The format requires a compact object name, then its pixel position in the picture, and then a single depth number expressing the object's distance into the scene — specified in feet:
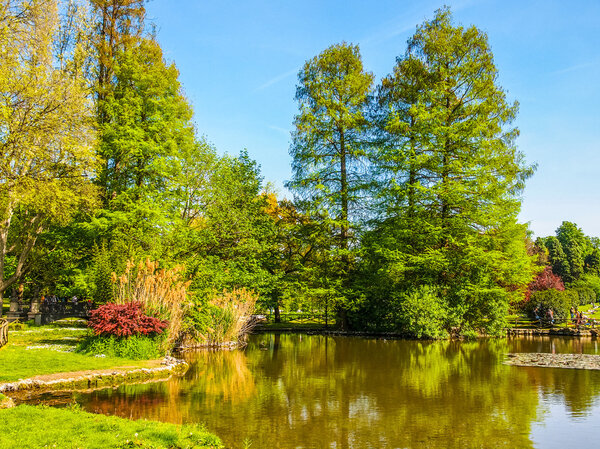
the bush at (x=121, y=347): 49.93
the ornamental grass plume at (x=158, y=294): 54.24
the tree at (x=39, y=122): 55.36
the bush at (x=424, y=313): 86.63
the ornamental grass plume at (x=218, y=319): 69.10
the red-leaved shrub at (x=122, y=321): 49.49
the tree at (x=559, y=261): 205.05
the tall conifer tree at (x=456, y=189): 90.63
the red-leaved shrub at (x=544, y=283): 146.79
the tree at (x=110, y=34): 86.69
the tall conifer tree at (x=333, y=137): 106.11
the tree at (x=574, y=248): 205.77
